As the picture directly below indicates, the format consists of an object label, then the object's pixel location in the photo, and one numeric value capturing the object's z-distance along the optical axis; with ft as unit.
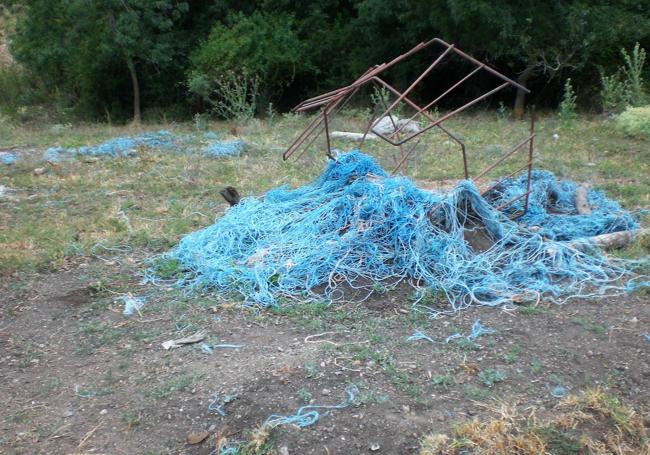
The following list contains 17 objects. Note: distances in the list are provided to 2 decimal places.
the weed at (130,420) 10.18
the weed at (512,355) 11.38
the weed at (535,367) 11.05
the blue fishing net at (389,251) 14.16
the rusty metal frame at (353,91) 15.55
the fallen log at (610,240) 15.71
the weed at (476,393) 10.41
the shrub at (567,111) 33.53
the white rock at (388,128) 32.40
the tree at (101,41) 52.49
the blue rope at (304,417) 9.90
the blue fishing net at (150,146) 29.37
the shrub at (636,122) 28.37
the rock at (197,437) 9.80
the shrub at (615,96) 34.19
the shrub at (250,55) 52.21
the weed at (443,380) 10.79
